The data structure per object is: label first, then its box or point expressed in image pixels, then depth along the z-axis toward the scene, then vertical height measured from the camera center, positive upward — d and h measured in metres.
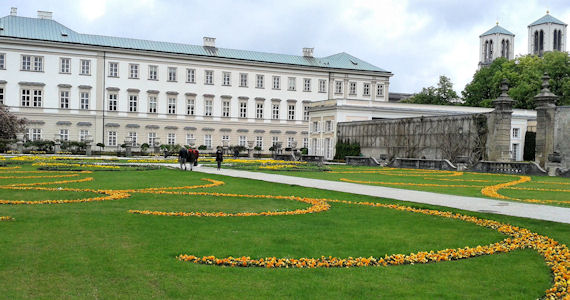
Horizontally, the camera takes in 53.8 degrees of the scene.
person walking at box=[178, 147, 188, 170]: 30.45 -0.98
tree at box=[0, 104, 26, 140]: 51.19 +0.73
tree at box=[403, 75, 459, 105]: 80.12 +7.10
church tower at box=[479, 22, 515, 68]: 130.50 +23.97
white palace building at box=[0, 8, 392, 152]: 61.56 +6.24
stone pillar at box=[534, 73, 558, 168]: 31.66 +1.32
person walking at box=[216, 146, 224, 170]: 31.18 -1.06
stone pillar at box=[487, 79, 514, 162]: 32.88 +1.02
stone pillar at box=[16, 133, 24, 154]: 51.69 -0.85
